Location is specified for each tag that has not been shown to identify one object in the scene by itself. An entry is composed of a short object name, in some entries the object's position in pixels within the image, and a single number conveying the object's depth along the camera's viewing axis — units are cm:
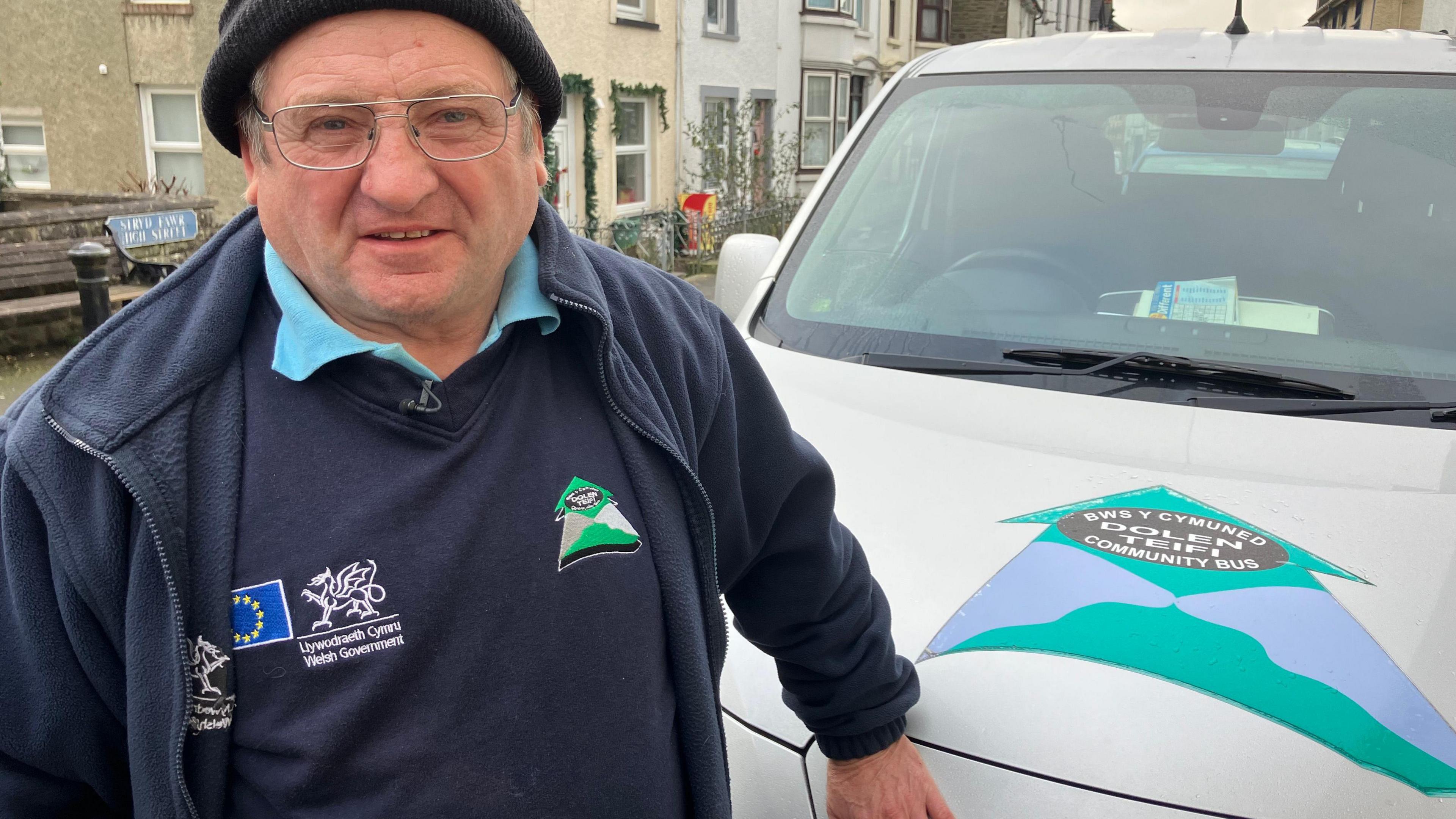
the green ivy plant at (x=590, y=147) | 1442
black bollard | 620
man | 117
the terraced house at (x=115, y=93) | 1213
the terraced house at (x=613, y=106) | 1399
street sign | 849
